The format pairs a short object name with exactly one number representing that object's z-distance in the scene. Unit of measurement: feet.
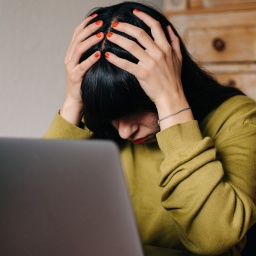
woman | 2.35
